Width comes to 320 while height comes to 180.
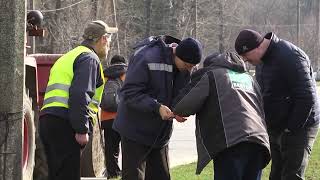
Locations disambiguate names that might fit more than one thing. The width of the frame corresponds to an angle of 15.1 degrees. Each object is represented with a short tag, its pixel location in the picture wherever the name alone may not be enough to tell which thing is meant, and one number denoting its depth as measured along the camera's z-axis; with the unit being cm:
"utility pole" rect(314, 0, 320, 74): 11839
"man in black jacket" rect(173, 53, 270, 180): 928
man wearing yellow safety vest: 974
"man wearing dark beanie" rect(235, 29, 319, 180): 1099
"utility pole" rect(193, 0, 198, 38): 8333
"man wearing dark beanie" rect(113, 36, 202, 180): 1008
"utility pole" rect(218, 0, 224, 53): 10885
